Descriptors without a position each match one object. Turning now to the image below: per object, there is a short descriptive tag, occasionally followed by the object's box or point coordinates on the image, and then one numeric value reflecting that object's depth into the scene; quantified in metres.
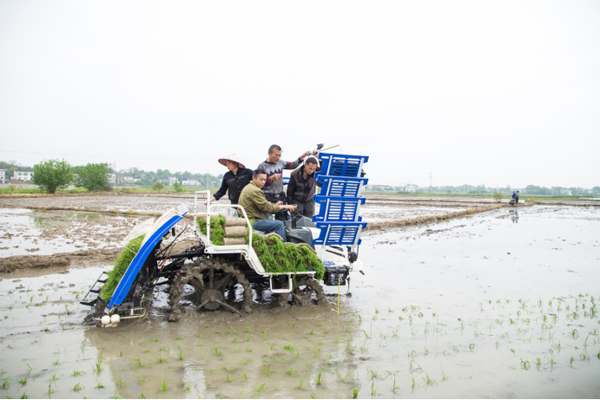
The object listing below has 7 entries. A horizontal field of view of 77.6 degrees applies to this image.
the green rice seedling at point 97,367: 4.41
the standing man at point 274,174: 7.21
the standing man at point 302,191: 7.39
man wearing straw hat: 7.55
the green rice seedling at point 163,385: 4.02
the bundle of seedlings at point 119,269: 5.73
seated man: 6.35
